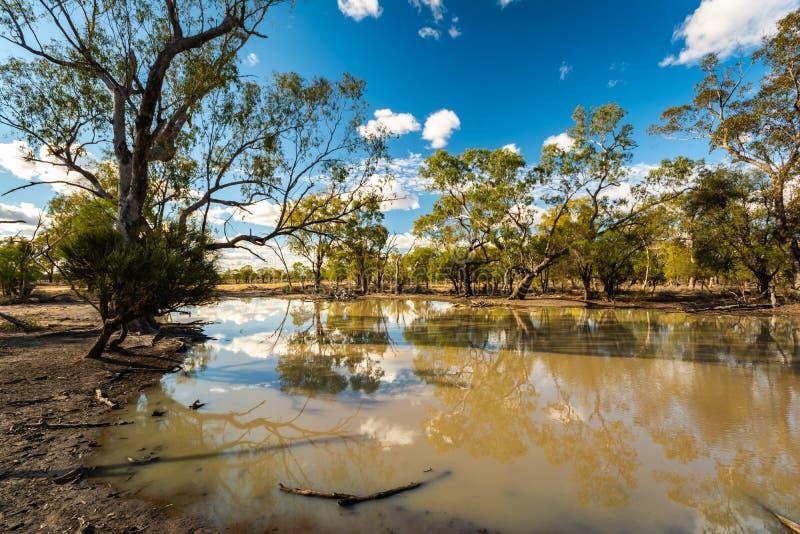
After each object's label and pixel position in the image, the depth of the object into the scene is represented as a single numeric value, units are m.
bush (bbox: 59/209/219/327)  8.34
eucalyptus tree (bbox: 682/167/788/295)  26.92
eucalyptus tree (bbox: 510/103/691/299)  29.92
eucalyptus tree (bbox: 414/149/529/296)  34.00
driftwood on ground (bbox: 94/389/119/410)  6.84
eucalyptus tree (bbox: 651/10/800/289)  21.77
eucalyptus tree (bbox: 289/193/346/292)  40.66
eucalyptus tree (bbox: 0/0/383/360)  11.27
